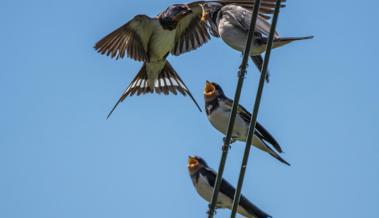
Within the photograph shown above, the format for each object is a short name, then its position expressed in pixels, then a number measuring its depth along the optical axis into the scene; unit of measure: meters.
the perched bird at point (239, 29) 10.49
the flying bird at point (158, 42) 17.33
